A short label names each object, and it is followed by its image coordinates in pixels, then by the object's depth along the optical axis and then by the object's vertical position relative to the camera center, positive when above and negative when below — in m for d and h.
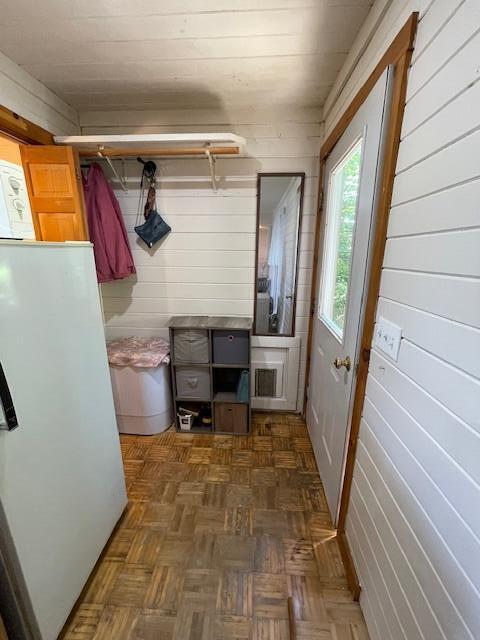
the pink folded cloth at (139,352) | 2.04 -0.75
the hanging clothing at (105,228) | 2.00 +0.17
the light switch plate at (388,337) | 0.91 -0.29
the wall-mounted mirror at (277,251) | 2.11 +0.01
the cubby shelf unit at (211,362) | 2.10 -0.83
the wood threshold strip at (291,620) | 1.07 -1.44
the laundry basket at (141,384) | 2.06 -1.00
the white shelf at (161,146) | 1.70 +0.68
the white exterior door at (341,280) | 1.11 -0.15
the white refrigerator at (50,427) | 0.83 -0.62
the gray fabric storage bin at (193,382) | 2.17 -1.01
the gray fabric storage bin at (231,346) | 2.11 -0.70
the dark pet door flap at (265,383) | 2.44 -1.14
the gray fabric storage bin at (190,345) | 2.09 -0.69
